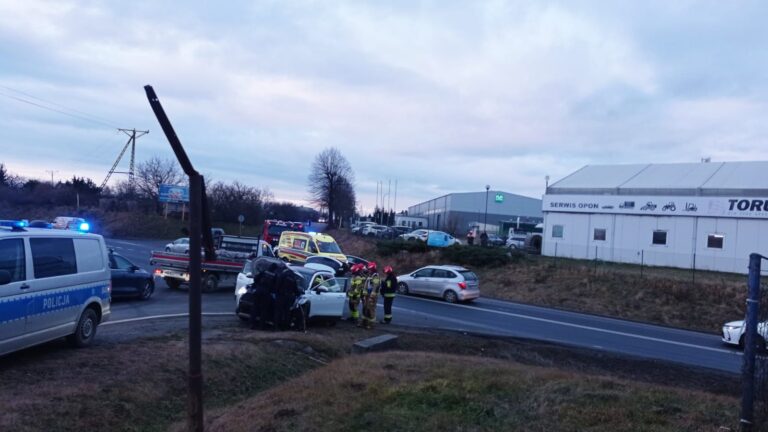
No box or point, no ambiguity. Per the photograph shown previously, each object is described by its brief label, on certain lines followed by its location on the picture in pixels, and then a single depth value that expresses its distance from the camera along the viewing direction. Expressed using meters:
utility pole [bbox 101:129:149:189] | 71.23
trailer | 21.70
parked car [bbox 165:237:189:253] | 23.44
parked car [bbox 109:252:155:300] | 18.56
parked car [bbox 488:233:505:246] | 54.53
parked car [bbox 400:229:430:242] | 58.75
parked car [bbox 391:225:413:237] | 65.07
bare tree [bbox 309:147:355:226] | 78.56
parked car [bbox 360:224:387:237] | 63.72
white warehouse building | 36.66
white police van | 8.37
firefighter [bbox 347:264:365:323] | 17.39
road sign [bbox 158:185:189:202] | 67.44
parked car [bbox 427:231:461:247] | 44.21
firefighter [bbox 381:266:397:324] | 17.98
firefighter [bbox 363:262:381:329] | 16.86
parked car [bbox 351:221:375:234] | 65.46
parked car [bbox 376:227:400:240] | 60.49
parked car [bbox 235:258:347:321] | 15.18
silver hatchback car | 26.70
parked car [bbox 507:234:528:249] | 54.86
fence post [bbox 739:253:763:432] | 5.87
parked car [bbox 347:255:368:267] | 33.85
